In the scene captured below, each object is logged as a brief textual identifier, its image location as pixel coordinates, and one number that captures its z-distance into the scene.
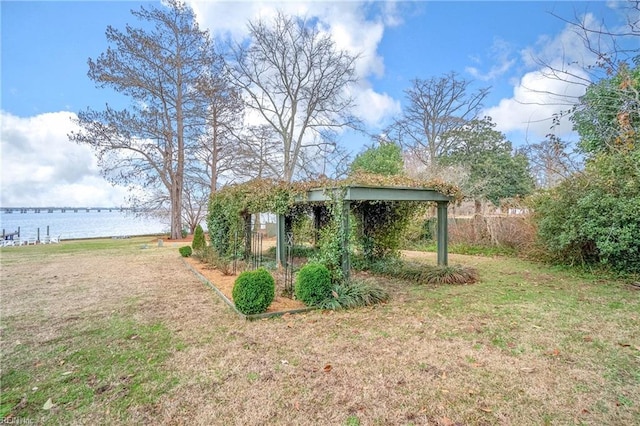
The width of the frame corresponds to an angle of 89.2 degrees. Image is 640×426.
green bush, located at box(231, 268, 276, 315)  4.71
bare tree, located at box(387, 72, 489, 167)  21.73
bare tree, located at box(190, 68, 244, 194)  19.08
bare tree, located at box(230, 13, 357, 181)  19.14
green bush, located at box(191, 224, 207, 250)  11.49
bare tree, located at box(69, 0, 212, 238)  17.31
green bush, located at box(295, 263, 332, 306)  5.24
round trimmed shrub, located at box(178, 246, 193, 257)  11.38
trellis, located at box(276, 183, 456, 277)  5.74
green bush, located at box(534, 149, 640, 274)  6.96
